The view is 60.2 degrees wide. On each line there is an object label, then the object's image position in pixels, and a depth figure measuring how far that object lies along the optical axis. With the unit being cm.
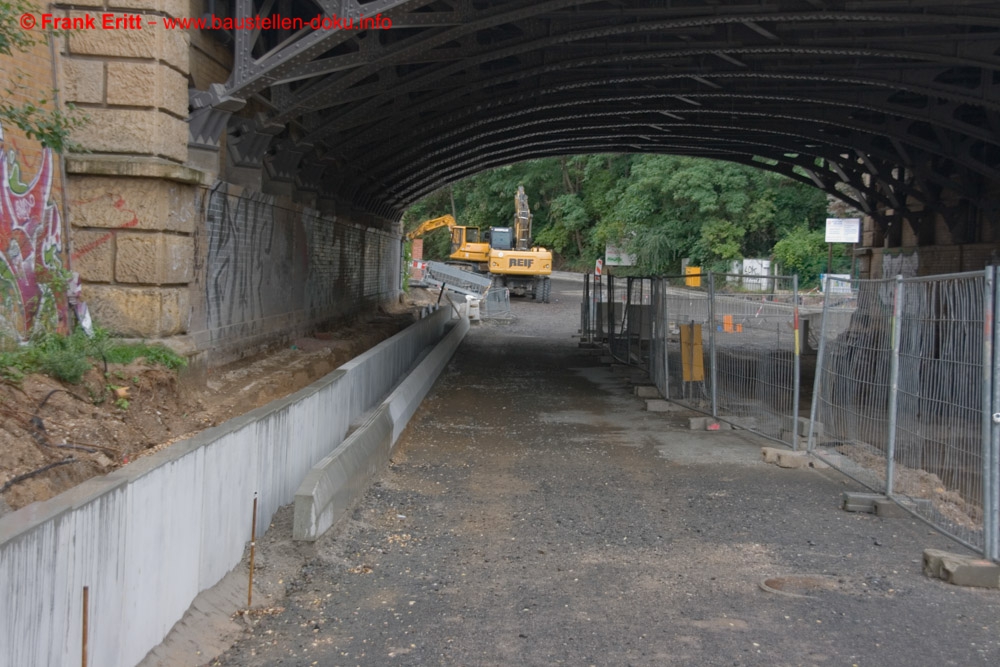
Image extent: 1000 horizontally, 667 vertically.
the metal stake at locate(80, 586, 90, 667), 361
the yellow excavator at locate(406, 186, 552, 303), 4612
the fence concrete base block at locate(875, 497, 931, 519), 747
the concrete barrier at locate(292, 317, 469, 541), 621
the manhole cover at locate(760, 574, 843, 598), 581
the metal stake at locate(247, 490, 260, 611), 543
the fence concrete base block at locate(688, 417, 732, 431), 1201
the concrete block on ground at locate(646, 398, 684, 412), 1365
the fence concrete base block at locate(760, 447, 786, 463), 984
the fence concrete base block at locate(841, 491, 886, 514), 775
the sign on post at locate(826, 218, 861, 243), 4475
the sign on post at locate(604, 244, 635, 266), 6612
